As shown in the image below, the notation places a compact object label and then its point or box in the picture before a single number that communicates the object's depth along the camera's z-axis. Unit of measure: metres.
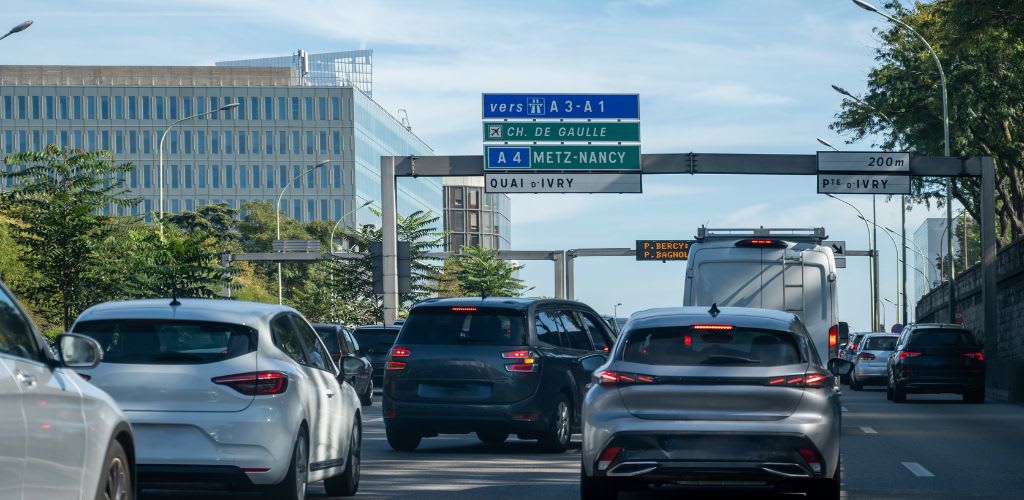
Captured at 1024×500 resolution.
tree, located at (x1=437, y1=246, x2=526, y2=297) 89.69
